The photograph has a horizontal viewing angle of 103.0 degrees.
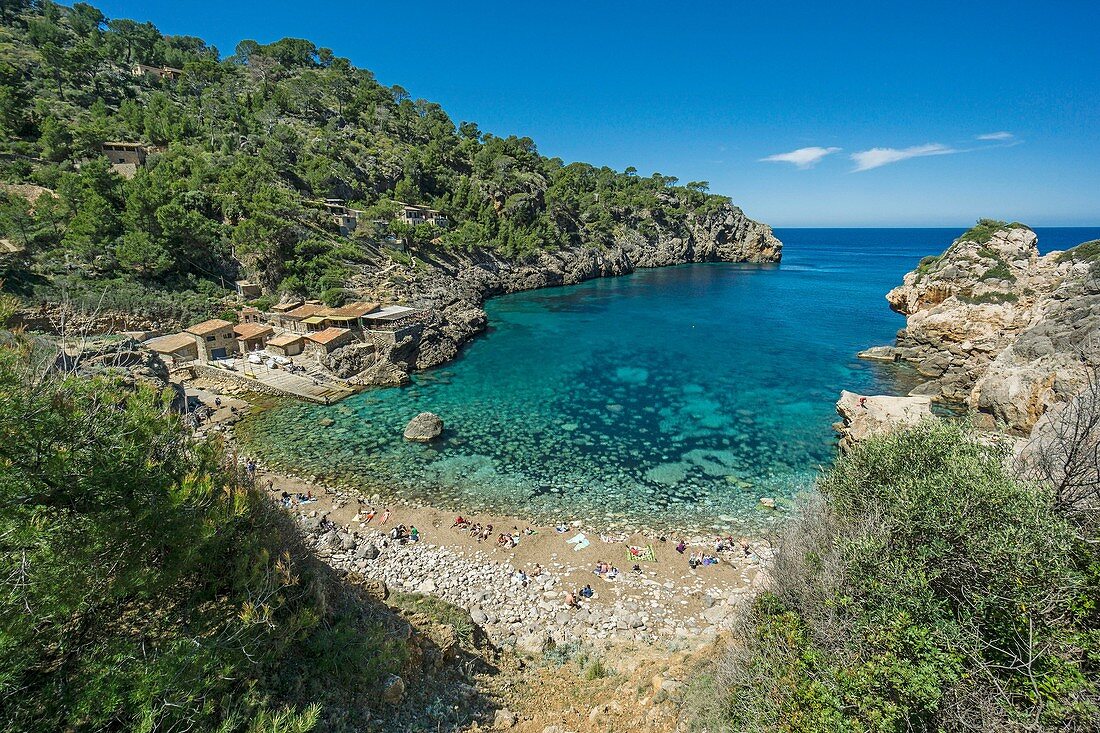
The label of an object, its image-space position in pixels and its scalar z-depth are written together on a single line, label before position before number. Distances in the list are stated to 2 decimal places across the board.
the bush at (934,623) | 5.86
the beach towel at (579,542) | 18.02
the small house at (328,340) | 35.56
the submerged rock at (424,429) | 25.98
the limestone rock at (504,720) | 8.81
